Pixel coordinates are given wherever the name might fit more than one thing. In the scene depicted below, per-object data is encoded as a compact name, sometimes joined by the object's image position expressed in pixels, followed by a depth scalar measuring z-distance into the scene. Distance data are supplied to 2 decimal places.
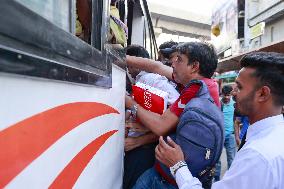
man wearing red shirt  0.97
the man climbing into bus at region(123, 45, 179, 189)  1.07
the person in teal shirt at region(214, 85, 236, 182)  2.86
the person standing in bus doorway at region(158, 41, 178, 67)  1.46
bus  0.31
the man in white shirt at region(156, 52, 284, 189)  0.64
